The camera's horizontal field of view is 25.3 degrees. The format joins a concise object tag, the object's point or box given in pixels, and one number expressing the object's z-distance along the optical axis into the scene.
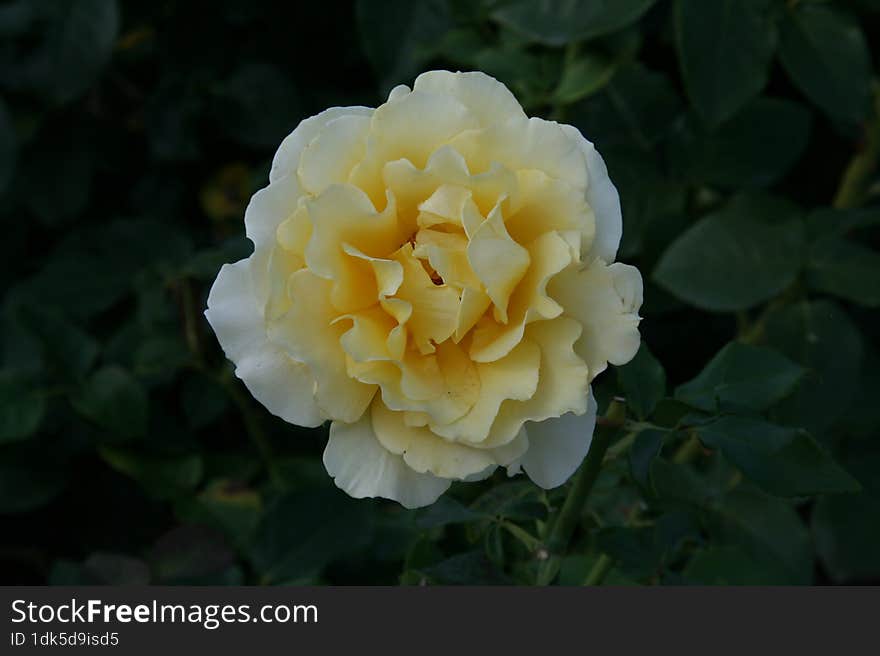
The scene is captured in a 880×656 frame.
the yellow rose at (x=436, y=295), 0.46
